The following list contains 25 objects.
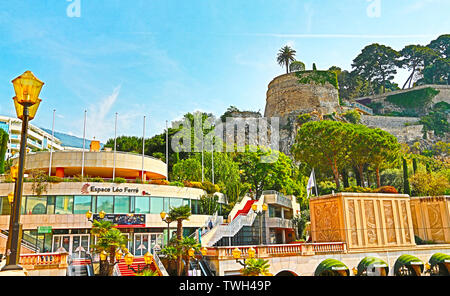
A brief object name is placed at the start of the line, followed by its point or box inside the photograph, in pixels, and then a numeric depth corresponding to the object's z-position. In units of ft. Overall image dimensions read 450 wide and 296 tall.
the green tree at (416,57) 329.52
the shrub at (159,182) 106.11
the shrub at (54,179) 93.76
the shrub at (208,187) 118.59
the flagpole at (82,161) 100.20
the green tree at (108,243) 59.72
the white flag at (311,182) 97.25
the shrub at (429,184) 121.70
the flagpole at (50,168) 102.22
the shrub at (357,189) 114.69
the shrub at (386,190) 100.78
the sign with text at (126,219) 94.07
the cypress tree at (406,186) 119.44
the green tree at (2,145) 116.26
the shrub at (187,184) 113.58
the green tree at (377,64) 334.85
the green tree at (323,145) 142.31
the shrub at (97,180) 97.14
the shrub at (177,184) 109.07
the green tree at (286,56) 296.71
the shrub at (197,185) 115.52
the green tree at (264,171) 147.85
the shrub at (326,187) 182.91
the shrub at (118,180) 99.04
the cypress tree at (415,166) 140.41
